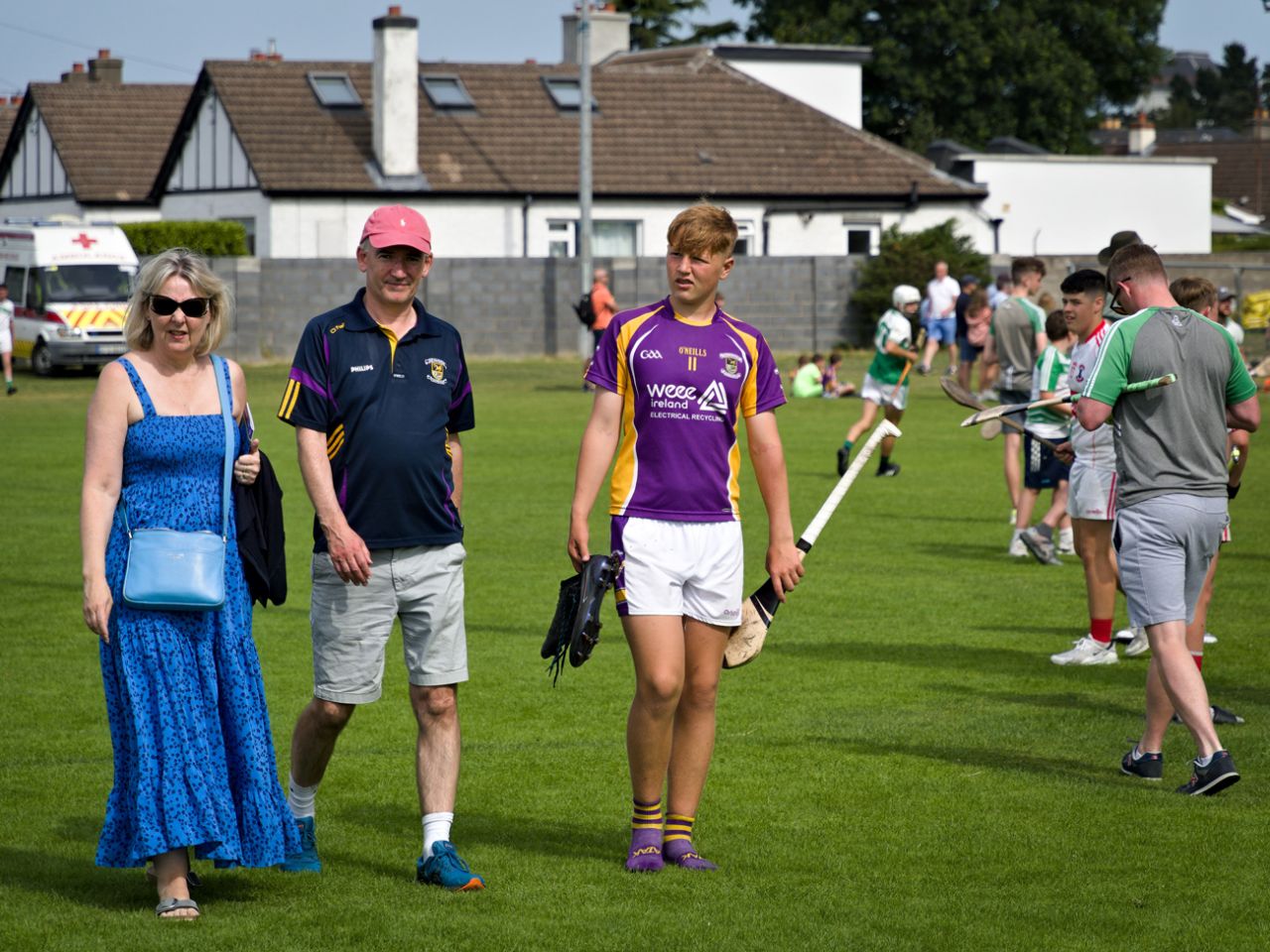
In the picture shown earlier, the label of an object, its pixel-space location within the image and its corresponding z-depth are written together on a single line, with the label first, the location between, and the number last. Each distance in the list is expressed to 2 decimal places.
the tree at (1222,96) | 160.88
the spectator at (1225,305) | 20.77
